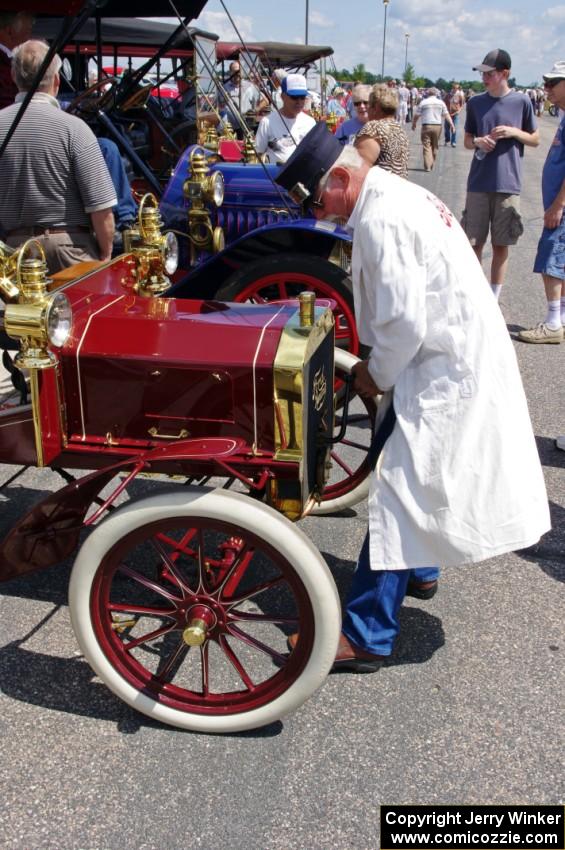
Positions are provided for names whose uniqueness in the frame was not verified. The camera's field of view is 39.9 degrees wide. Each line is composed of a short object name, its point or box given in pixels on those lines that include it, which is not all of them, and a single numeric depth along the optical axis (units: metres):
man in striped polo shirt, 3.01
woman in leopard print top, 3.74
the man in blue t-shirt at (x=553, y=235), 4.54
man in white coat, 1.92
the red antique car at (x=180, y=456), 1.84
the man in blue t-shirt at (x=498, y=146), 5.18
